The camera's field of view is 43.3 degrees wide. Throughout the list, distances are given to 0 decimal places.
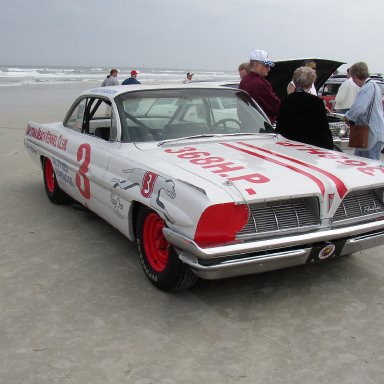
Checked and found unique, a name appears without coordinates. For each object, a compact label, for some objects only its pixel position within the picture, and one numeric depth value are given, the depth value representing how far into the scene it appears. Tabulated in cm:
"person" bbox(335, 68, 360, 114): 928
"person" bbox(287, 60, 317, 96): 723
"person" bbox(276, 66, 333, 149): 470
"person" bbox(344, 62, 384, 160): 538
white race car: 292
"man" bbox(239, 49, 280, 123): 539
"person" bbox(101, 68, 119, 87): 1410
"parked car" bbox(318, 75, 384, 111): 1446
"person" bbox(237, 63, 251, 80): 689
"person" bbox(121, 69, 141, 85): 1303
